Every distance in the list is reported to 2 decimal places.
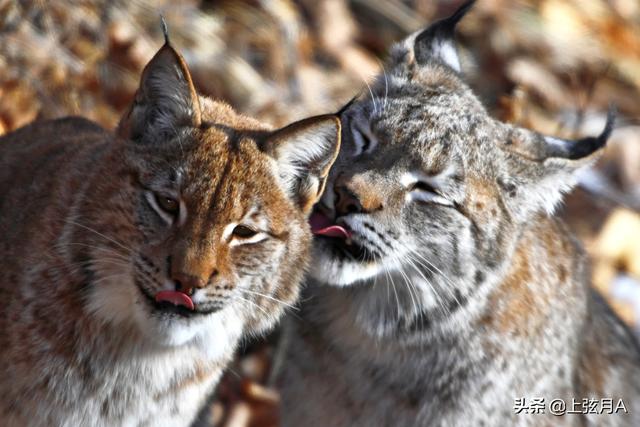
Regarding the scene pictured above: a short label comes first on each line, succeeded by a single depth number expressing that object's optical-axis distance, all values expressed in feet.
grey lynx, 34.35
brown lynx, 28.96
